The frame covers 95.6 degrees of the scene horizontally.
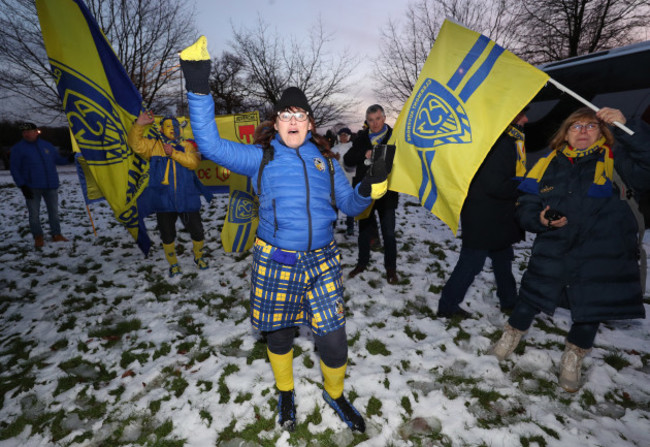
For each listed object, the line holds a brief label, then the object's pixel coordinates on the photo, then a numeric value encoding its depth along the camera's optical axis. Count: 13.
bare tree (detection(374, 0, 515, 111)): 14.14
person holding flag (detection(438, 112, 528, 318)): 2.82
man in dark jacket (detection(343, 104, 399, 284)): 3.98
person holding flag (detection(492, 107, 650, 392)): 2.15
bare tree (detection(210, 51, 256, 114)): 22.30
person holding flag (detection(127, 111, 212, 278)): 4.32
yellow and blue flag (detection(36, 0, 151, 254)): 3.24
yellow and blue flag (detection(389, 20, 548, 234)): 2.17
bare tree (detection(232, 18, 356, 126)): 19.75
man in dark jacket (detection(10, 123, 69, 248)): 6.09
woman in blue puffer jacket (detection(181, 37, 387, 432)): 1.92
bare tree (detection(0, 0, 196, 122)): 10.90
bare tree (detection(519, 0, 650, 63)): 12.34
